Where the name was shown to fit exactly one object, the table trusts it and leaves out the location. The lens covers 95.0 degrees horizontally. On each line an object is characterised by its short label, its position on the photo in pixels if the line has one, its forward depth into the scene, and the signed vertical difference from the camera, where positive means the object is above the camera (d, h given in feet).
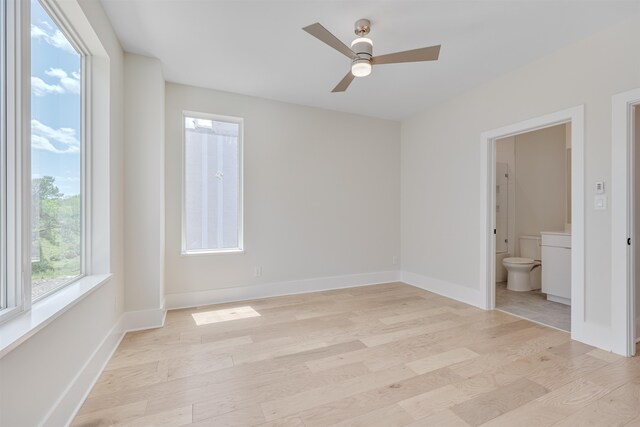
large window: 4.36 +1.03
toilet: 13.93 -2.71
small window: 12.02 +1.24
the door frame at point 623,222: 7.71 -0.21
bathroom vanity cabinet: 12.14 -2.21
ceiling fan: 7.08 +3.96
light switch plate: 8.16 +0.35
